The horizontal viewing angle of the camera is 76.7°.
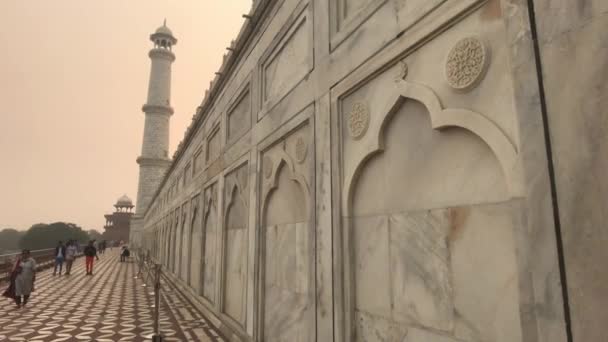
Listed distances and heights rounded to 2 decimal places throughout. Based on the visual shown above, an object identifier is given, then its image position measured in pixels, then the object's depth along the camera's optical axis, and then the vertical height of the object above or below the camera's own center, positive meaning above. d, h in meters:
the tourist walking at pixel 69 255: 14.19 -0.70
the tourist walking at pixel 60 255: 13.99 -0.70
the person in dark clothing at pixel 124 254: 20.82 -1.00
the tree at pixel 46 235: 45.25 +0.11
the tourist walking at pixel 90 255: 13.93 -0.70
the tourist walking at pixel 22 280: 7.96 -0.91
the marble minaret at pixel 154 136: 31.61 +8.08
